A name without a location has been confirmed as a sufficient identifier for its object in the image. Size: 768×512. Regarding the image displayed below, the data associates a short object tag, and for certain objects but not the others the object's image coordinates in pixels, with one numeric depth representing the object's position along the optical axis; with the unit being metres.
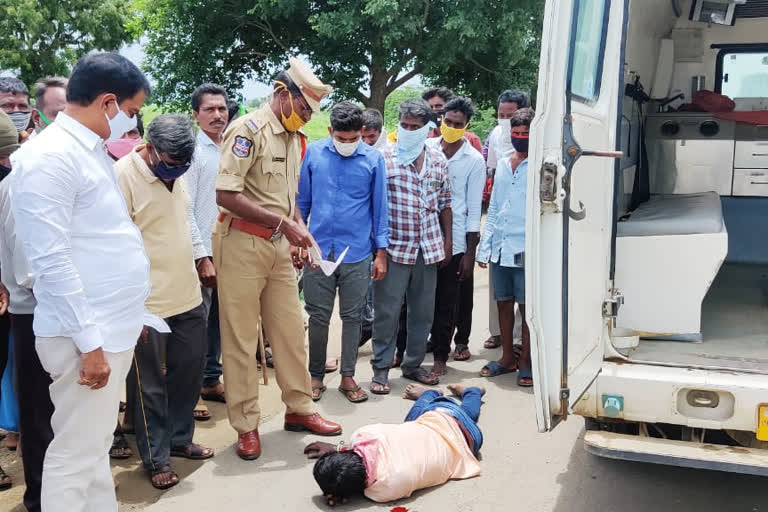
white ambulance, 2.98
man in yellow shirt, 3.93
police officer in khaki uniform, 4.27
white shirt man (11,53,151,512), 2.73
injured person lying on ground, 3.78
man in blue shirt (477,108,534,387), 5.49
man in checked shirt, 5.44
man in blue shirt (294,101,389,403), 5.12
